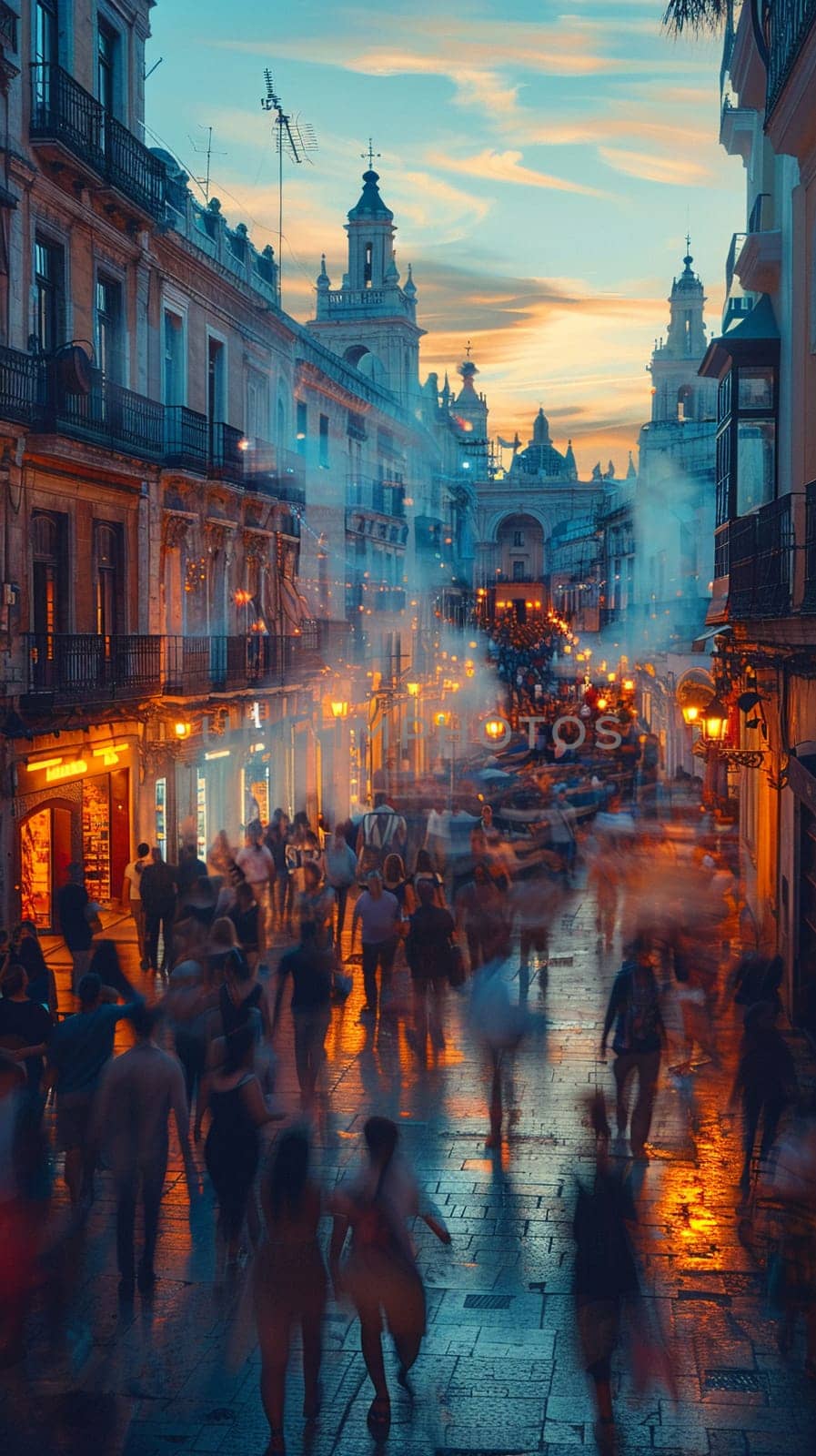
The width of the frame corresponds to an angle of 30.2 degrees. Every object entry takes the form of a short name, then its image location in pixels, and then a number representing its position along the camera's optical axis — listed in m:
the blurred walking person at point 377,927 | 14.55
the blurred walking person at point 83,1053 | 9.45
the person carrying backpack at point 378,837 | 22.44
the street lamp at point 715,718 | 21.62
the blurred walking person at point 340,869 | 18.64
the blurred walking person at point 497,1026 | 11.47
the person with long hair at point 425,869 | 16.62
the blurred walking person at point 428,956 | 13.72
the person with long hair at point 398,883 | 18.16
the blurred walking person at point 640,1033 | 10.92
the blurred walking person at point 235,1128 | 8.61
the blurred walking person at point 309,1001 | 11.71
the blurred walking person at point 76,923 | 15.55
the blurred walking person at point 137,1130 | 8.72
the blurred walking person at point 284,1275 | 6.93
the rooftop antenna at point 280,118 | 31.24
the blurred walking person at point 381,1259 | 7.23
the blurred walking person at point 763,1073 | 10.01
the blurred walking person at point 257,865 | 19.27
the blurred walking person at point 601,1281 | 6.88
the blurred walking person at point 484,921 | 14.96
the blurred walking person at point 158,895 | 17.08
